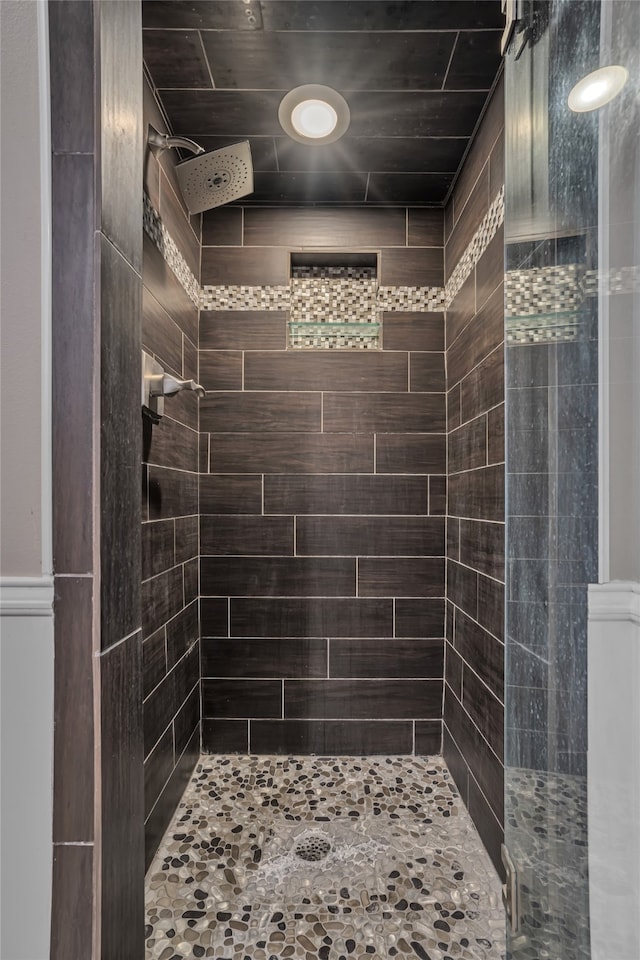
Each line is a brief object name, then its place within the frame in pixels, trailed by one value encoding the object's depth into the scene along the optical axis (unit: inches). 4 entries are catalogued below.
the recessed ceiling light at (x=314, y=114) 62.9
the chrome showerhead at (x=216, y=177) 68.4
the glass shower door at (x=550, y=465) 25.0
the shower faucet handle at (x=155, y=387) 60.0
